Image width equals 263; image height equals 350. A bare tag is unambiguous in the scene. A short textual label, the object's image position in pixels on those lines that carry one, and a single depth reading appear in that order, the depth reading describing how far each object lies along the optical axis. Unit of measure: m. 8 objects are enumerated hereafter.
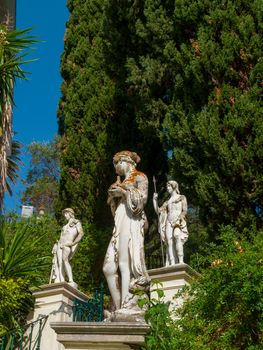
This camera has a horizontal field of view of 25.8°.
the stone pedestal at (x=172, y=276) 8.90
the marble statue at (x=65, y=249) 10.95
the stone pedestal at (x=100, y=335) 4.26
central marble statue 4.97
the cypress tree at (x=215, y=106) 10.26
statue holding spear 10.07
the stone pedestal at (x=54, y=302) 9.44
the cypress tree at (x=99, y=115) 15.39
